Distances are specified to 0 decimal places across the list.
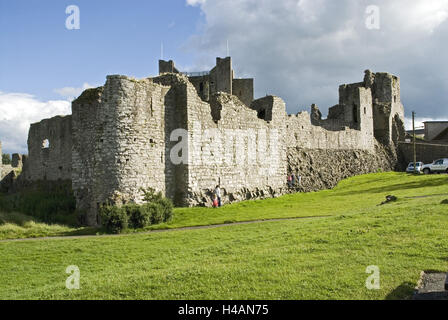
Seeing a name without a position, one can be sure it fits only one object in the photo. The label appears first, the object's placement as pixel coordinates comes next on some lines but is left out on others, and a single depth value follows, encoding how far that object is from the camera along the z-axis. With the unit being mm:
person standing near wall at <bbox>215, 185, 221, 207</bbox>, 24320
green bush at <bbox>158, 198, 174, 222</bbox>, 20409
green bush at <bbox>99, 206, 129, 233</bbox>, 18625
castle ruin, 21016
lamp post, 48725
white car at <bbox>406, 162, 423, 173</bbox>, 43000
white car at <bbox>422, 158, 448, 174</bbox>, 40656
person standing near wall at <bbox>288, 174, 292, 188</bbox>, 33125
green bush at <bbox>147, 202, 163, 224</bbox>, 19777
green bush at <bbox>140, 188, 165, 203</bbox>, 21344
